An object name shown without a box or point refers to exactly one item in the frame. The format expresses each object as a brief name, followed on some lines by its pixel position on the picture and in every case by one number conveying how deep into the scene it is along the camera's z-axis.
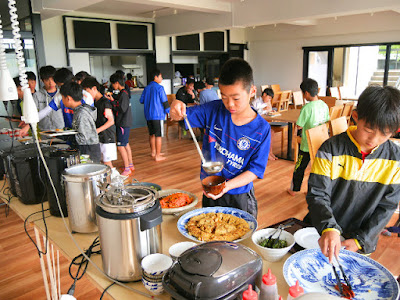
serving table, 0.94
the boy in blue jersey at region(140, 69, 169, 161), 4.79
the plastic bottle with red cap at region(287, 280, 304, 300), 0.73
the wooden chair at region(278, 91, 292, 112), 6.88
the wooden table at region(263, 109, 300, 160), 4.62
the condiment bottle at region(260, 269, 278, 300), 0.79
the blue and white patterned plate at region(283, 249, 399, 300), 0.88
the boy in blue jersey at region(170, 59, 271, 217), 1.31
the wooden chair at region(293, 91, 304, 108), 6.69
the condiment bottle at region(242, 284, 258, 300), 0.70
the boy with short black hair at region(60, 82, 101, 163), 2.53
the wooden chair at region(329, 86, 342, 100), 7.14
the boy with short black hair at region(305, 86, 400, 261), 1.16
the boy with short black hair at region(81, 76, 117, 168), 3.55
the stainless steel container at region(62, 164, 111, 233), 1.19
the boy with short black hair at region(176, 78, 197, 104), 6.43
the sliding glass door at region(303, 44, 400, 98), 8.11
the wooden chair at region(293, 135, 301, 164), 4.42
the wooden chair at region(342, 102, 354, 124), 4.70
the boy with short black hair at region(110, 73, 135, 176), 4.27
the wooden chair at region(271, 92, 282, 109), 6.93
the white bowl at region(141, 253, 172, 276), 0.90
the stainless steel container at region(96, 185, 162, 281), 0.90
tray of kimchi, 1.40
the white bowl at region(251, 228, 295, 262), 1.01
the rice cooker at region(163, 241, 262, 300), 0.71
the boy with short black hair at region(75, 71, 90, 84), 4.17
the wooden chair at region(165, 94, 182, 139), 6.41
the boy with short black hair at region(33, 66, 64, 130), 3.57
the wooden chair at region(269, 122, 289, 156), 5.12
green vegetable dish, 1.06
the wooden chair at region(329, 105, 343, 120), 4.29
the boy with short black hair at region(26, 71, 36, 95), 4.33
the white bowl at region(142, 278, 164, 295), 0.89
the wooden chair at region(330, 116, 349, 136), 2.93
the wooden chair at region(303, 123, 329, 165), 2.71
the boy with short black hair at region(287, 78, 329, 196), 3.40
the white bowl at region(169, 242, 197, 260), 1.02
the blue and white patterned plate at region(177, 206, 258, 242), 1.18
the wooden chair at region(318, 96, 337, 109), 5.61
